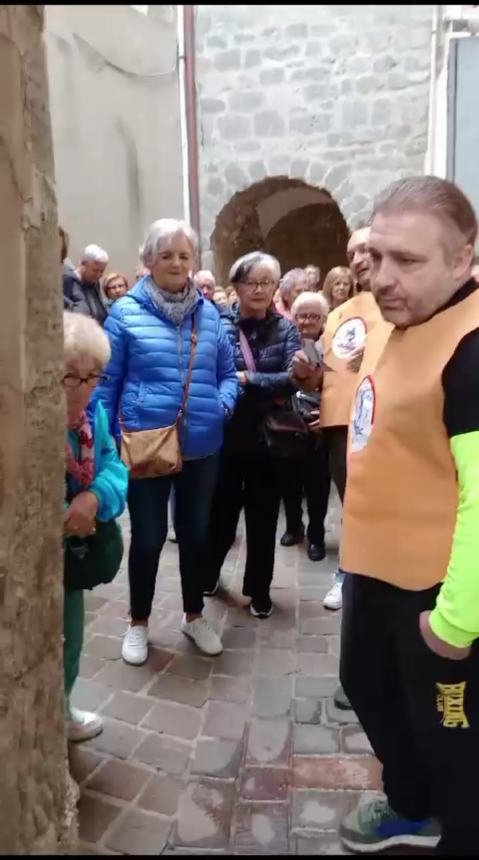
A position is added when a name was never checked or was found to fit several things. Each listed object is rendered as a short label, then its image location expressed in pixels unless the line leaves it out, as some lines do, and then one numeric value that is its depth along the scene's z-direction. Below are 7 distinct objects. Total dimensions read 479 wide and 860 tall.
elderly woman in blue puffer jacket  2.90
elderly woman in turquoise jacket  2.12
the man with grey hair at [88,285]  5.12
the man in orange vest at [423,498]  1.50
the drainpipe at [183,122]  9.43
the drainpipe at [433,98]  8.02
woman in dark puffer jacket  3.35
